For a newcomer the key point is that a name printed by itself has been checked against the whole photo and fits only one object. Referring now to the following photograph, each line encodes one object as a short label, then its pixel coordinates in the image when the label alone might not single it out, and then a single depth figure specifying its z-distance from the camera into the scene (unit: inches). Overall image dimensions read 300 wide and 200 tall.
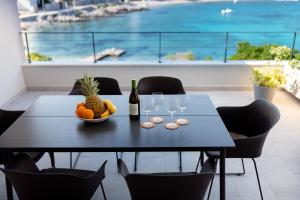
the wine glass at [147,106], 84.2
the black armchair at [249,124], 87.7
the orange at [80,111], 84.3
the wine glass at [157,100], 94.3
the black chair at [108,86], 126.3
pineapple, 84.2
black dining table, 72.8
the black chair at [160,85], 124.0
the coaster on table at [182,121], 85.1
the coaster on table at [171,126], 82.5
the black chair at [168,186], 60.5
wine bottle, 86.8
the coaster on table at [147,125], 83.2
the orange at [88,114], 84.1
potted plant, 172.1
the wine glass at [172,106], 90.1
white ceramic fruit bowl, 84.7
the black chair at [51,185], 63.2
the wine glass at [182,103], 93.1
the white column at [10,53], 176.4
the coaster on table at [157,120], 86.3
